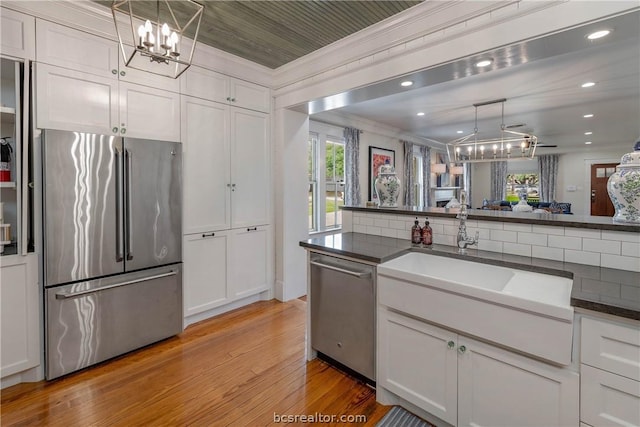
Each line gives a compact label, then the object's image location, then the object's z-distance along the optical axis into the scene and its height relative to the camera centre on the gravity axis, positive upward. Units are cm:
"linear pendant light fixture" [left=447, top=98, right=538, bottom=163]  453 +102
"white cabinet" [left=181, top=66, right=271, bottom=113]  287 +120
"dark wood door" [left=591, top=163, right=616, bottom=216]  920 +53
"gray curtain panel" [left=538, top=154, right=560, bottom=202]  1002 +108
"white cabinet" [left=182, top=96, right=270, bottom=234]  288 +42
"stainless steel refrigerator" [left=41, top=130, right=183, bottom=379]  209 -29
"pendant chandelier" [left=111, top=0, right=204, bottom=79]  161 +128
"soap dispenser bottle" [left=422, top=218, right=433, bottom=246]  218 -20
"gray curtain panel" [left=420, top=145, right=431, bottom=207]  768 +90
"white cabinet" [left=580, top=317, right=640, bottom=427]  109 -60
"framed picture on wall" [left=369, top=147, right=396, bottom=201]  584 +93
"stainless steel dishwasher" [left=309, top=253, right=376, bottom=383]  194 -71
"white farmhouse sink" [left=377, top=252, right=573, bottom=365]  121 -44
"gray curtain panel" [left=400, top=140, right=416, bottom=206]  684 +77
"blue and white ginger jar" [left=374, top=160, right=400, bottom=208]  268 +18
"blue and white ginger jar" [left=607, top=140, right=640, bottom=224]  159 +11
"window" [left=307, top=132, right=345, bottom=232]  484 +43
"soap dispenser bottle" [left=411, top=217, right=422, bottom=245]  223 -19
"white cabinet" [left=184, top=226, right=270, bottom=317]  291 -62
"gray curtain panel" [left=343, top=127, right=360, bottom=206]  517 +70
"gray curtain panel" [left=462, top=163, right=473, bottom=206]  1077 +102
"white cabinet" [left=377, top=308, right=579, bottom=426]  126 -82
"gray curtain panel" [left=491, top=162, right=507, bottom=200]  1098 +101
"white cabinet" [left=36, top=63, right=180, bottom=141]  211 +78
